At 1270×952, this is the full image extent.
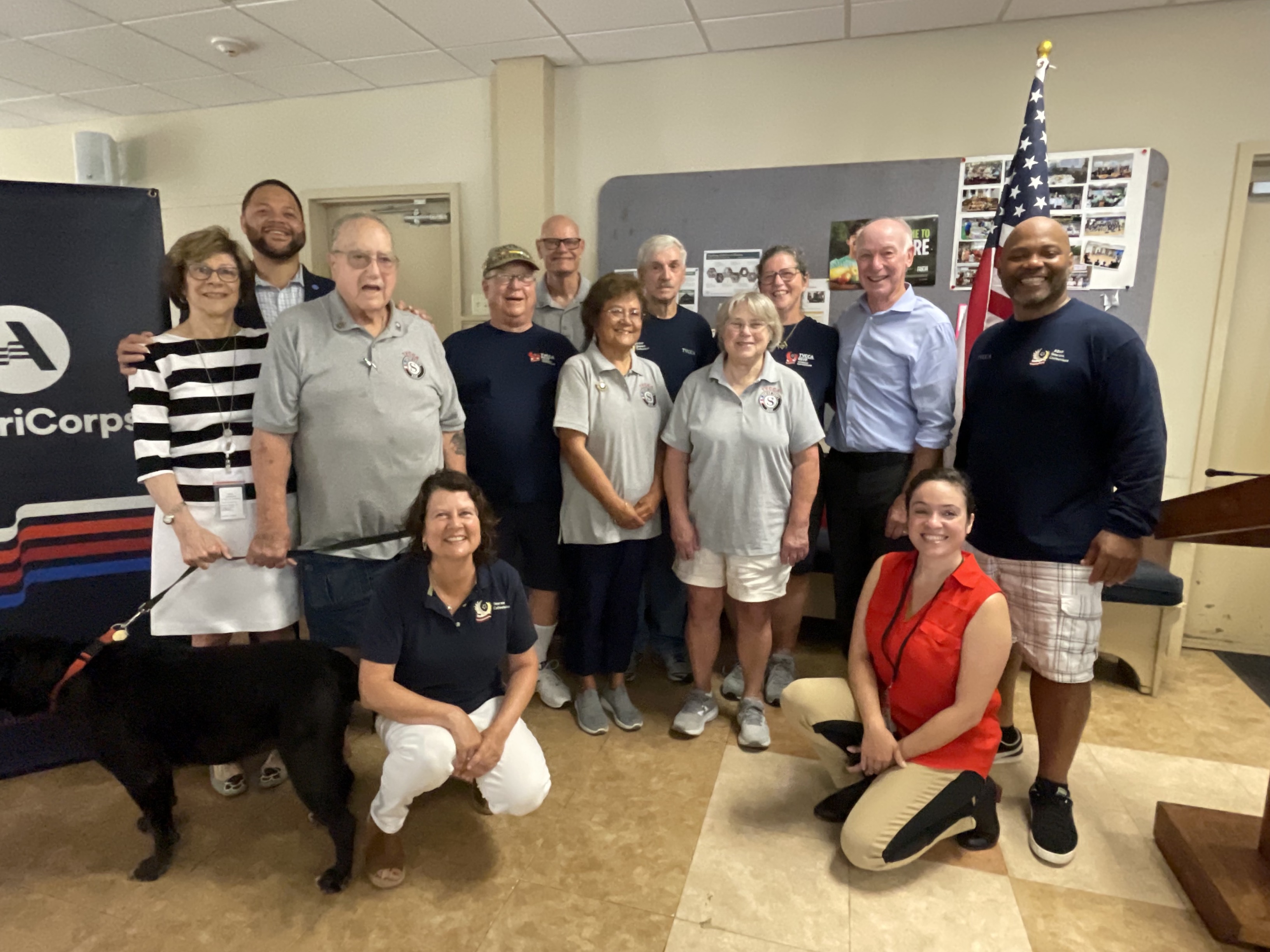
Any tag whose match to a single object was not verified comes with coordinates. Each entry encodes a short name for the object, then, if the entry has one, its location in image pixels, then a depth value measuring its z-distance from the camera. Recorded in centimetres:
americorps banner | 199
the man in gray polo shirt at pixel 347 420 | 180
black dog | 164
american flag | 273
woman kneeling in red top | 170
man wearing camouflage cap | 227
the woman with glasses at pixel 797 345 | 243
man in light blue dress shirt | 224
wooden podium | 138
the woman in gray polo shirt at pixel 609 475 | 216
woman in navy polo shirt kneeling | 165
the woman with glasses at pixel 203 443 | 183
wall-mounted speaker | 436
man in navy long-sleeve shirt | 171
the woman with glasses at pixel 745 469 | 213
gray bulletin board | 310
